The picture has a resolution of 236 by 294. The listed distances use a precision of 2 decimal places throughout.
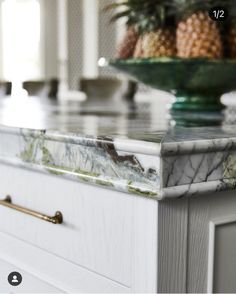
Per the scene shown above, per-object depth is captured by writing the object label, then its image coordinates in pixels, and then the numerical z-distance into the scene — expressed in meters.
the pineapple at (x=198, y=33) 0.76
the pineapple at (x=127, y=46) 0.87
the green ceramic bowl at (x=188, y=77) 0.75
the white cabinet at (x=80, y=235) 0.43
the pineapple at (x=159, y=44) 0.81
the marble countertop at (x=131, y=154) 0.40
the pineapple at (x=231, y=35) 0.78
